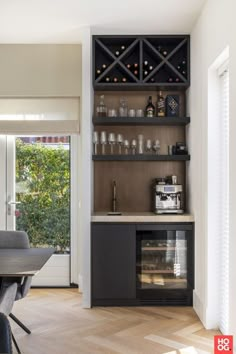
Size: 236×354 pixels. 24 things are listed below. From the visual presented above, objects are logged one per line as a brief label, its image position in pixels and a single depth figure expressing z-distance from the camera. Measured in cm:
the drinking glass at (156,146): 479
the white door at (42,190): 523
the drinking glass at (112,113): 473
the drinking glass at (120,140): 473
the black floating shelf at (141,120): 462
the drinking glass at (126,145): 476
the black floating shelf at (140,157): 463
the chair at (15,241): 363
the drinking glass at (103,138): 468
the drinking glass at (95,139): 468
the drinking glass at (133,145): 477
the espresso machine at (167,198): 457
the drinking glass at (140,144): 479
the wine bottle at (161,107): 477
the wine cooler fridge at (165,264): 441
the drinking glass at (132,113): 474
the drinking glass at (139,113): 476
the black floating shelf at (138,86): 457
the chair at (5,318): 140
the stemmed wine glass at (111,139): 468
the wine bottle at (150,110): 473
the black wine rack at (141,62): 457
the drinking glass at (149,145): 481
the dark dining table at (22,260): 248
